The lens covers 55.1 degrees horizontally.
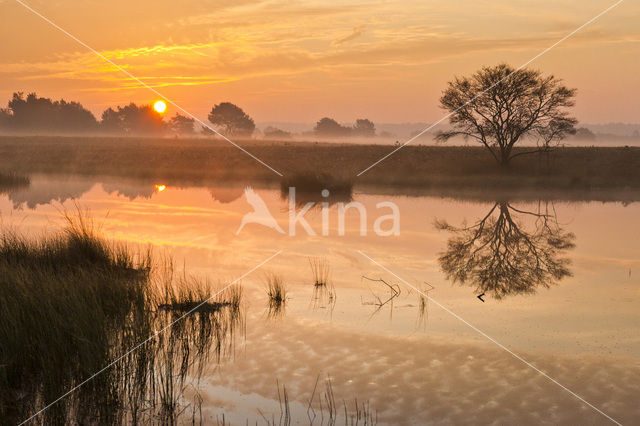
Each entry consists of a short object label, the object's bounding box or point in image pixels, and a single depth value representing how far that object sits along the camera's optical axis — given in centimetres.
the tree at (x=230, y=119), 13762
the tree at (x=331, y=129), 17375
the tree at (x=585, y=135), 17406
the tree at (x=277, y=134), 15888
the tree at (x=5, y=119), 12734
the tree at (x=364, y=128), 18155
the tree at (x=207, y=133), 14525
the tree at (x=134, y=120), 14312
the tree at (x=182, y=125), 15950
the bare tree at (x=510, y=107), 4431
